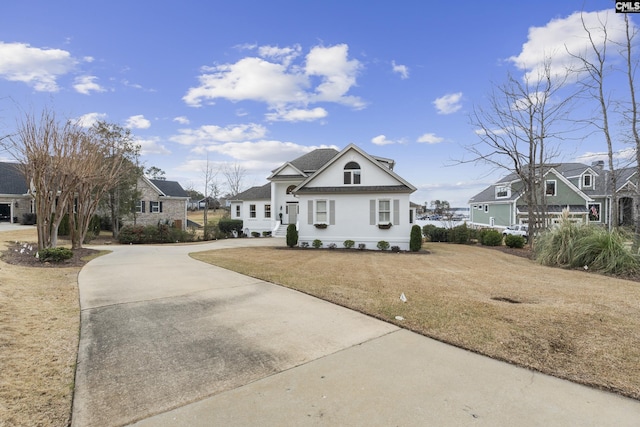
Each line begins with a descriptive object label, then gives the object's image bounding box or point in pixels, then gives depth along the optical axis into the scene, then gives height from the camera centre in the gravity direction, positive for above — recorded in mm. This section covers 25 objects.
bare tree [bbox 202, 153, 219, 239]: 24922 +3625
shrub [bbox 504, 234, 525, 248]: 19114 -1765
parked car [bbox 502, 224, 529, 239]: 26117 -1550
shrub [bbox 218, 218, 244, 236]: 29703 -1029
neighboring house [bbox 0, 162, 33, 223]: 29641 +1650
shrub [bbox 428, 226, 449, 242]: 24641 -1699
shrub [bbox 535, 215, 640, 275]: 10258 -1373
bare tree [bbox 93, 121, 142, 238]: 24359 +2726
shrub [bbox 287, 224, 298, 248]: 18172 -1185
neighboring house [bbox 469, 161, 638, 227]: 30312 +1587
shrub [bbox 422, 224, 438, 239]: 25677 -1409
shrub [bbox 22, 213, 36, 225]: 28047 -69
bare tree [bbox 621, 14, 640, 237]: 12984 +4695
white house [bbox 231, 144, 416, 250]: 17734 +600
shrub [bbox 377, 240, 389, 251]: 17625 -1762
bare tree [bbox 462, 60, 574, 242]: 17938 +3893
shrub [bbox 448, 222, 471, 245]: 23384 -1627
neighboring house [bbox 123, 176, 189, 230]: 32969 +1303
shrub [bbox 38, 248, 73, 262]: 10180 -1220
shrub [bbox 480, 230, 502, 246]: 20703 -1694
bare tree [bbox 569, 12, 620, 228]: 13970 +4834
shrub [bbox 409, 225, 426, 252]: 17000 -1401
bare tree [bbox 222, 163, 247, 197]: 46766 +4469
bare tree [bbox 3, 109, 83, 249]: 11086 +1962
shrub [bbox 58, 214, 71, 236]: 22062 -755
